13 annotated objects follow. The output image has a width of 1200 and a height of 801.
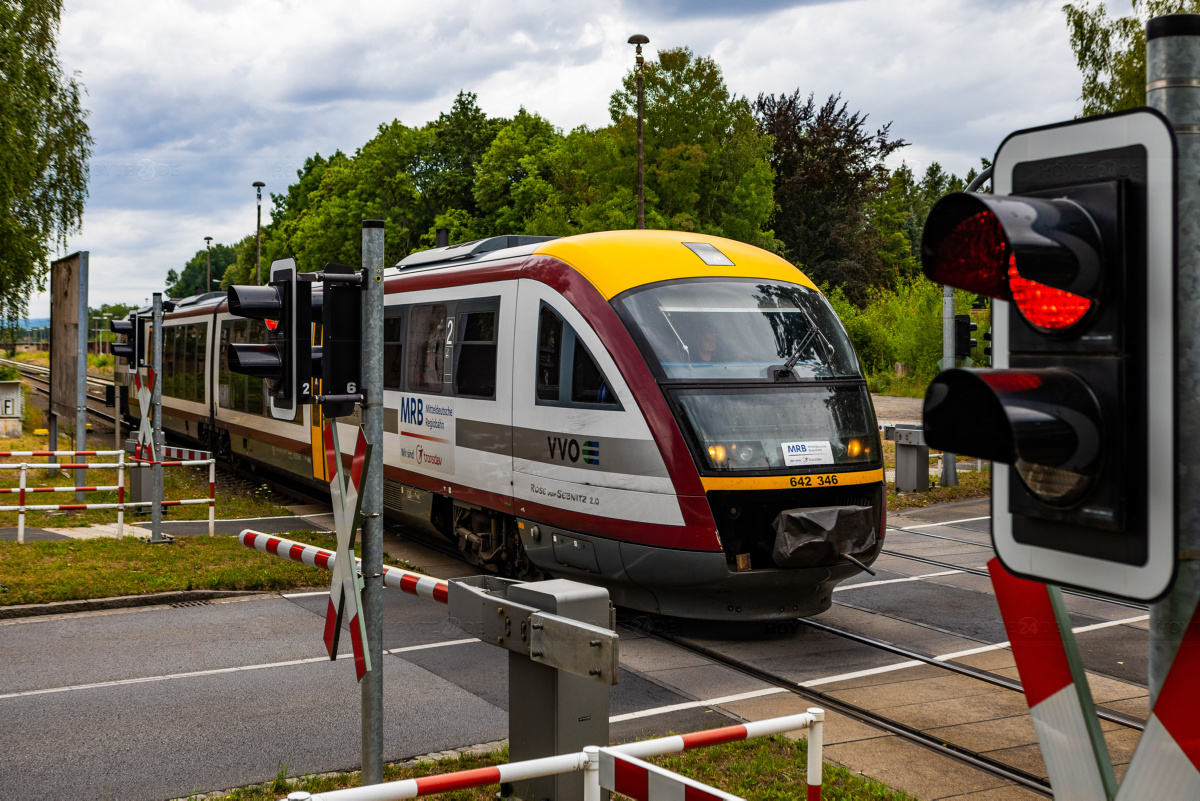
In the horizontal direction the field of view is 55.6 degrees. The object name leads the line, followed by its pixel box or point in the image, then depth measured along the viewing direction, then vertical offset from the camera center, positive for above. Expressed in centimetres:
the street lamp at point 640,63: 2764 +794
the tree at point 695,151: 3800 +796
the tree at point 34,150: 2156 +498
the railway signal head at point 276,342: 512 +18
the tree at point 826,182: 5172 +924
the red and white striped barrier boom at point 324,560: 548 -96
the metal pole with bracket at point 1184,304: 199 +15
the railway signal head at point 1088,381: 200 +1
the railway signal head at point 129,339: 1440 +52
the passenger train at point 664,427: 867 -35
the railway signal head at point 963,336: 1872 +83
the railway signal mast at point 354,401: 482 -8
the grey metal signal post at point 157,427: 1245 -53
